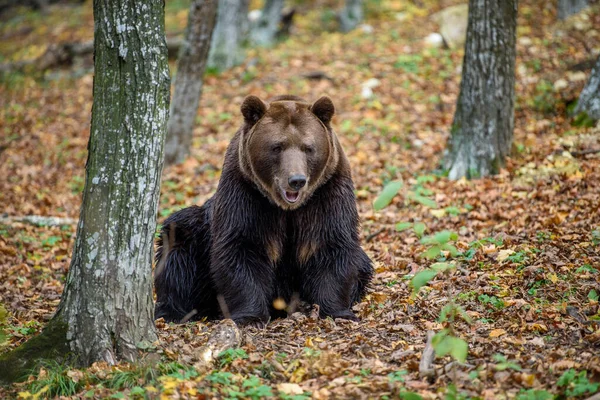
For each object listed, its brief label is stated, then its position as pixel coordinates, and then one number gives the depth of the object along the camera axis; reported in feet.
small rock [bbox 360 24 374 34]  122.11
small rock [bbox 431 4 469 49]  101.22
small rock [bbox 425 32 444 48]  102.94
